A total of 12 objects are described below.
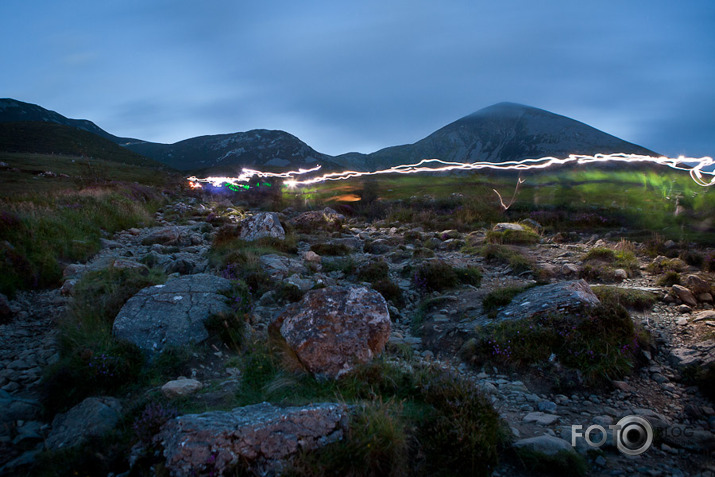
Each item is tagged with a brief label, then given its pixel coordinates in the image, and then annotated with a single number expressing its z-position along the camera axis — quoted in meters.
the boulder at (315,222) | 18.22
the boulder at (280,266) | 8.91
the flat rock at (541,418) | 3.89
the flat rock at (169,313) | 5.46
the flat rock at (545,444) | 3.29
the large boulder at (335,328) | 4.45
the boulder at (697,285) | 6.98
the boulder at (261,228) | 13.51
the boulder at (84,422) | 3.52
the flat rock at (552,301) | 5.65
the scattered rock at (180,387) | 4.19
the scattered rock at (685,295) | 6.80
